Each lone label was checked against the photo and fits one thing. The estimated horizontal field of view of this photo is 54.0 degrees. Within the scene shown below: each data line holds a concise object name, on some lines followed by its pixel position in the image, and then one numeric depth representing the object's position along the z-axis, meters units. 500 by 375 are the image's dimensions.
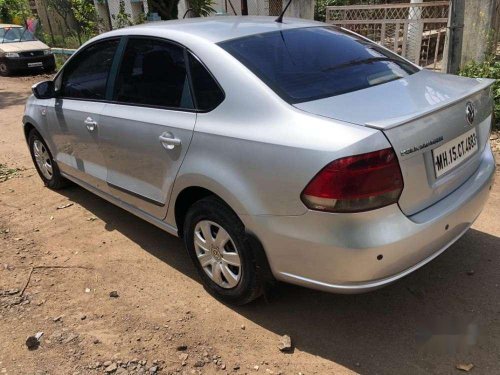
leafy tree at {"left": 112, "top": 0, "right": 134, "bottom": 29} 12.85
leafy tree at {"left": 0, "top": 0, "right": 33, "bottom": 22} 21.36
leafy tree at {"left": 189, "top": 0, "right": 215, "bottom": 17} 11.12
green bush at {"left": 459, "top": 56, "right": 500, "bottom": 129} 5.83
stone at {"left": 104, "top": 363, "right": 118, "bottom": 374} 2.66
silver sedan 2.28
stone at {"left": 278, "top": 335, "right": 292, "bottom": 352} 2.70
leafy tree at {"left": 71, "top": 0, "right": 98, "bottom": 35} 14.46
